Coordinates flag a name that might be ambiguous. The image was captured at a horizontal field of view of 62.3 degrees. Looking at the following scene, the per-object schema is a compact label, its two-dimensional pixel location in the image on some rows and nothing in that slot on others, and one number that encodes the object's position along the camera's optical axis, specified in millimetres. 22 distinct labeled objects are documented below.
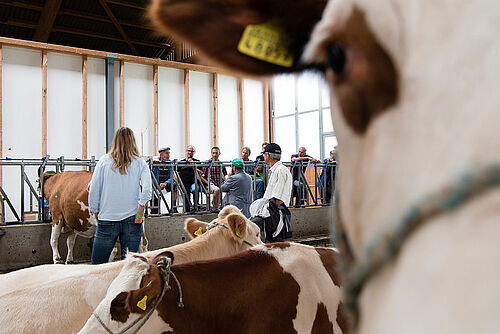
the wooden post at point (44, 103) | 10297
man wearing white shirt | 5082
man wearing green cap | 6098
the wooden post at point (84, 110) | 10852
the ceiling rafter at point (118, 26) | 12484
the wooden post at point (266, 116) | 13688
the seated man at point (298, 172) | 9242
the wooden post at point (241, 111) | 13234
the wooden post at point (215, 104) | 12781
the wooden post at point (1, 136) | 9703
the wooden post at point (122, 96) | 11344
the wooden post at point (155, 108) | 11734
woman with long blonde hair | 4000
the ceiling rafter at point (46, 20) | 12030
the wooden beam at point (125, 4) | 12414
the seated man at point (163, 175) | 7691
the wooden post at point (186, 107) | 12281
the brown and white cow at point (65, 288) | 2201
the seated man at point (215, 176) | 7922
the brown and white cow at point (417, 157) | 458
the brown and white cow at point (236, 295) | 1821
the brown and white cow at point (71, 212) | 6395
